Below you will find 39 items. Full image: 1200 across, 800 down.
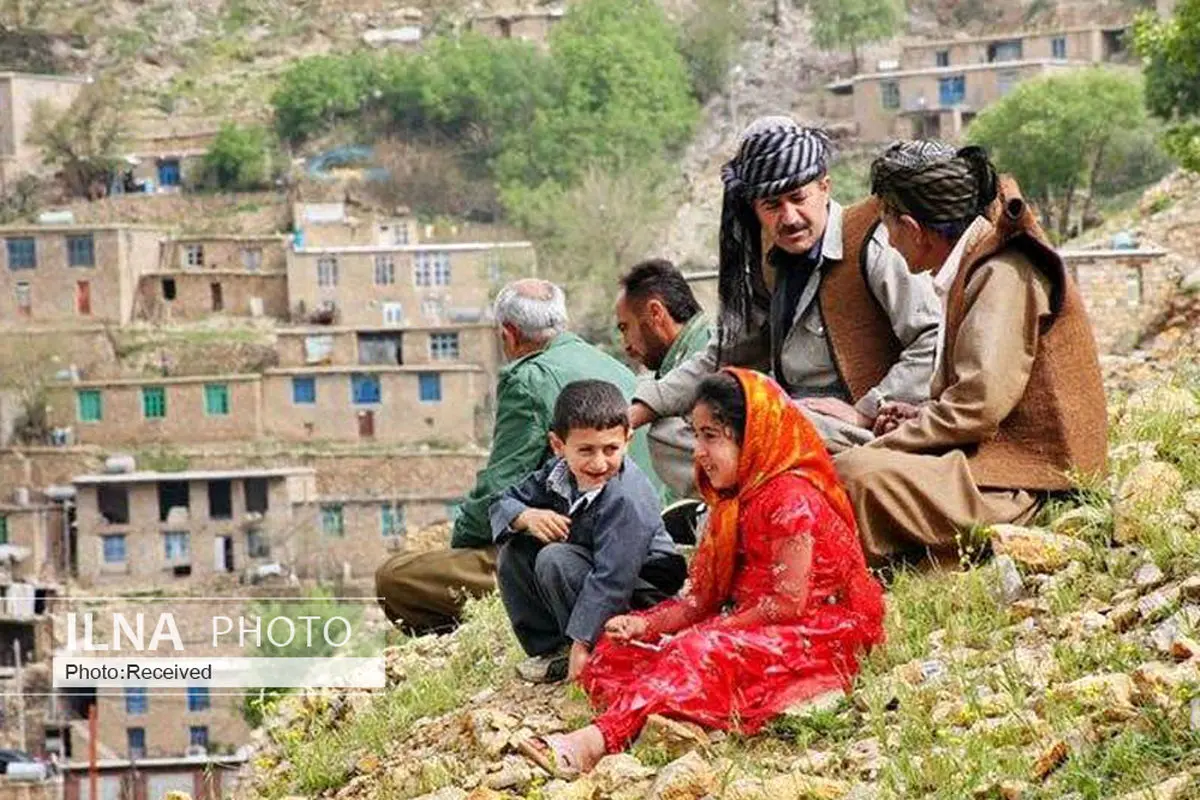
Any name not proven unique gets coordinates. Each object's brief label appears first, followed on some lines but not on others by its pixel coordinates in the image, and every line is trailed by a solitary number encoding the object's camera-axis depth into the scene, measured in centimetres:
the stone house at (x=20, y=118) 9408
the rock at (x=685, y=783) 848
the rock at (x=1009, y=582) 934
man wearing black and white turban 1006
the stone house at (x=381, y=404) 7023
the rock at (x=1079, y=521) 953
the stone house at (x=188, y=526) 6592
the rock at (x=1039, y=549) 937
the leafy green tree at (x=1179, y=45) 2753
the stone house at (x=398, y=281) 7639
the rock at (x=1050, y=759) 804
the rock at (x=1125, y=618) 884
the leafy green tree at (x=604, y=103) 9408
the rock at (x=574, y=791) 866
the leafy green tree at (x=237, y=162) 9100
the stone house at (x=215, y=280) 7975
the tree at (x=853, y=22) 9724
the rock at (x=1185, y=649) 830
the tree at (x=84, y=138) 9200
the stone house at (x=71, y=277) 7952
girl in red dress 891
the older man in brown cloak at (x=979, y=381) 956
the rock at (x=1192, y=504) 936
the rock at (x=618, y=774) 869
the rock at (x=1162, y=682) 804
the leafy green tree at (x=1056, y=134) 6857
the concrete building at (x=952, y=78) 8552
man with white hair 1128
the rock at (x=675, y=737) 882
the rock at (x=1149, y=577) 904
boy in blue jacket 964
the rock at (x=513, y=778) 894
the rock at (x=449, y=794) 895
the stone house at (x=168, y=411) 7185
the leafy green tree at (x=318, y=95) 9477
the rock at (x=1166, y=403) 1079
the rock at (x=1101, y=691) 819
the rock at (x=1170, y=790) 757
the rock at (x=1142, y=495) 942
